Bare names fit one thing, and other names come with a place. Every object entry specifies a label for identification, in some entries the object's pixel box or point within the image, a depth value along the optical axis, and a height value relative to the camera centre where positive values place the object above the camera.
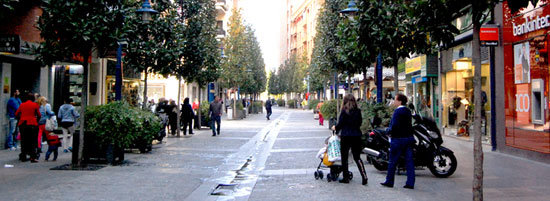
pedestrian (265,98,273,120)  39.18 +0.17
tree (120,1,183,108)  17.70 +2.39
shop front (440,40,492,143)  17.12 +0.68
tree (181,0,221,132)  20.75 +3.07
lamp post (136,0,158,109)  15.23 +3.07
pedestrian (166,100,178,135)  20.81 -0.34
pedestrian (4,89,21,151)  14.75 -0.30
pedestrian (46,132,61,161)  11.73 -0.81
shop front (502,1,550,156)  11.49 +0.77
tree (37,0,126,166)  10.23 +1.71
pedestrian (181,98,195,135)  21.30 -0.21
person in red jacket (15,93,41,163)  11.81 -0.43
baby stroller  8.82 -1.03
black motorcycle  9.18 -0.80
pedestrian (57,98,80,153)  13.44 -0.19
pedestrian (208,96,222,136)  21.67 -0.08
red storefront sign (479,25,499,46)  13.16 +1.98
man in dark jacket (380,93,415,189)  8.14 -0.52
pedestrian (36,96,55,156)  13.01 -0.13
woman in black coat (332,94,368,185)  8.54 -0.40
